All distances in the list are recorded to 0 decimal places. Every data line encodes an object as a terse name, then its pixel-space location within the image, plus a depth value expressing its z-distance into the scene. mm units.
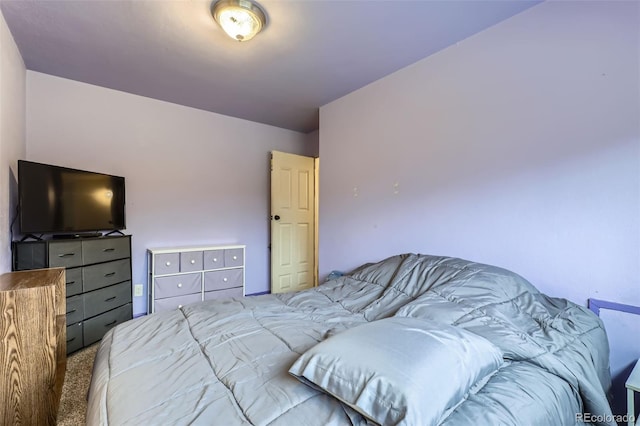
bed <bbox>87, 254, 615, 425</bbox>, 799
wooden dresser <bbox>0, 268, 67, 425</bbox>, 1322
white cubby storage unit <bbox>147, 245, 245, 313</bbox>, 2953
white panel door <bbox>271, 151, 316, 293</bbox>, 3826
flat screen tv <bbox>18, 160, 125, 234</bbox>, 2041
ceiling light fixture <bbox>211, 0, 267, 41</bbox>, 1651
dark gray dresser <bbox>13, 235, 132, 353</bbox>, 2082
